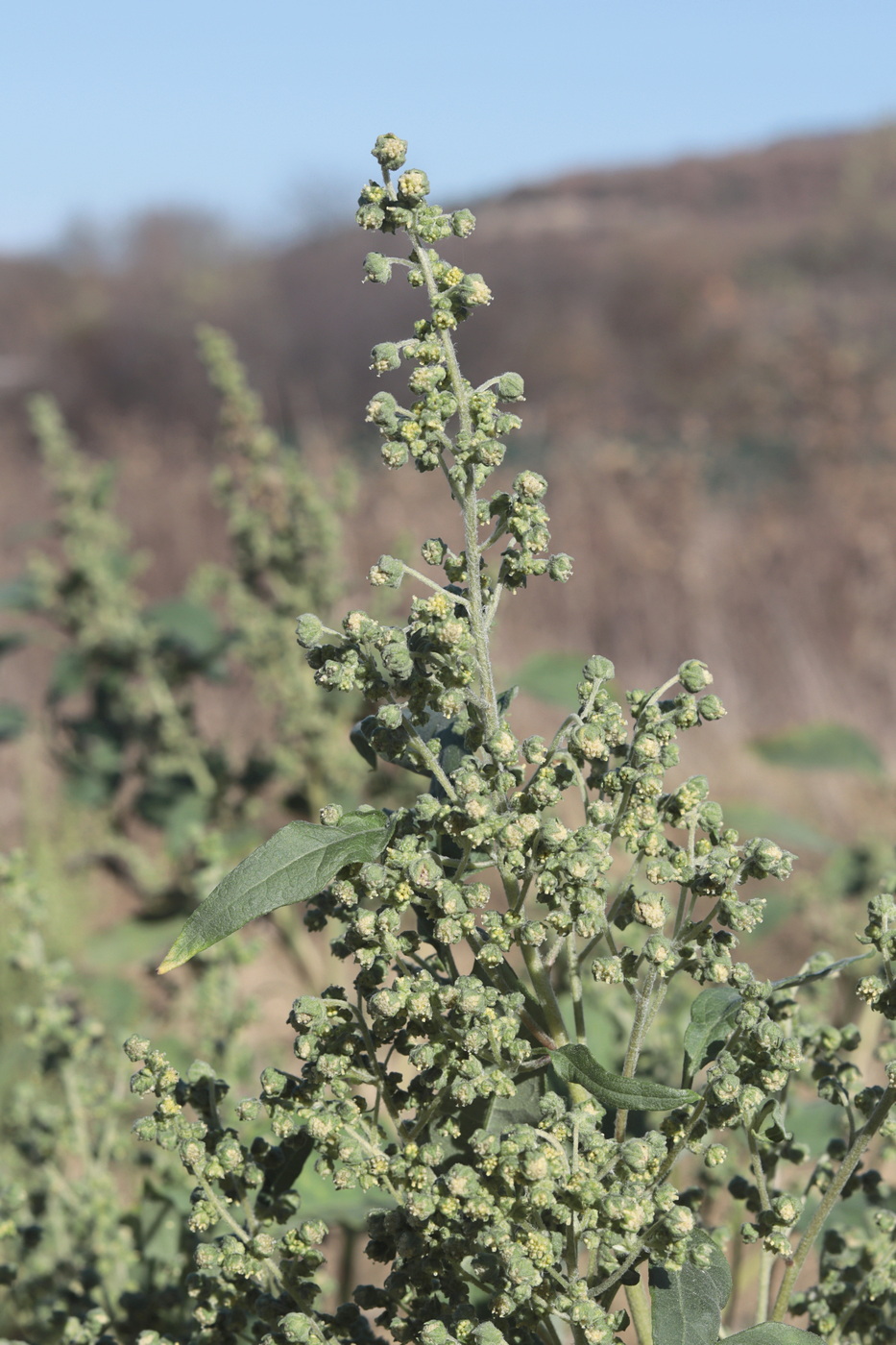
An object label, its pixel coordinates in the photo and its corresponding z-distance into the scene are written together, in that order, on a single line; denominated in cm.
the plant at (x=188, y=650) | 235
